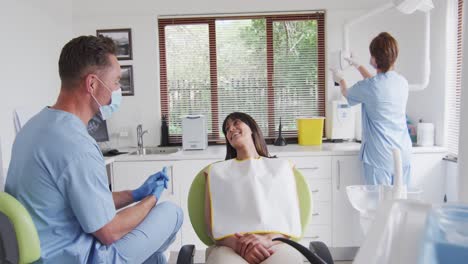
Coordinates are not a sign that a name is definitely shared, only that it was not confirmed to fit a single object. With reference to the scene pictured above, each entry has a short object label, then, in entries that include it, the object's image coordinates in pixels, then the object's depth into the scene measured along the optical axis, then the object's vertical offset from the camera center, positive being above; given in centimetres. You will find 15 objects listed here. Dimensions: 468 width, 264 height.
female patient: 156 -49
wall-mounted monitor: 317 -20
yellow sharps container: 329 -25
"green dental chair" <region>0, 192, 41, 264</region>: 107 -36
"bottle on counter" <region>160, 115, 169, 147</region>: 352 -26
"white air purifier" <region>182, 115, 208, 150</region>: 324 -24
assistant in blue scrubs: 252 -9
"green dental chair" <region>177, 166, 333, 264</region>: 172 -47
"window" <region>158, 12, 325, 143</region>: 356 +36
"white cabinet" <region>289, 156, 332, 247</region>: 294 -72
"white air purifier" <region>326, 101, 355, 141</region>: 340 -18
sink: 341 -42
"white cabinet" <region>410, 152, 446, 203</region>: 295 -59
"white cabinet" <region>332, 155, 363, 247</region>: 292 -82
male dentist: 120 -23
